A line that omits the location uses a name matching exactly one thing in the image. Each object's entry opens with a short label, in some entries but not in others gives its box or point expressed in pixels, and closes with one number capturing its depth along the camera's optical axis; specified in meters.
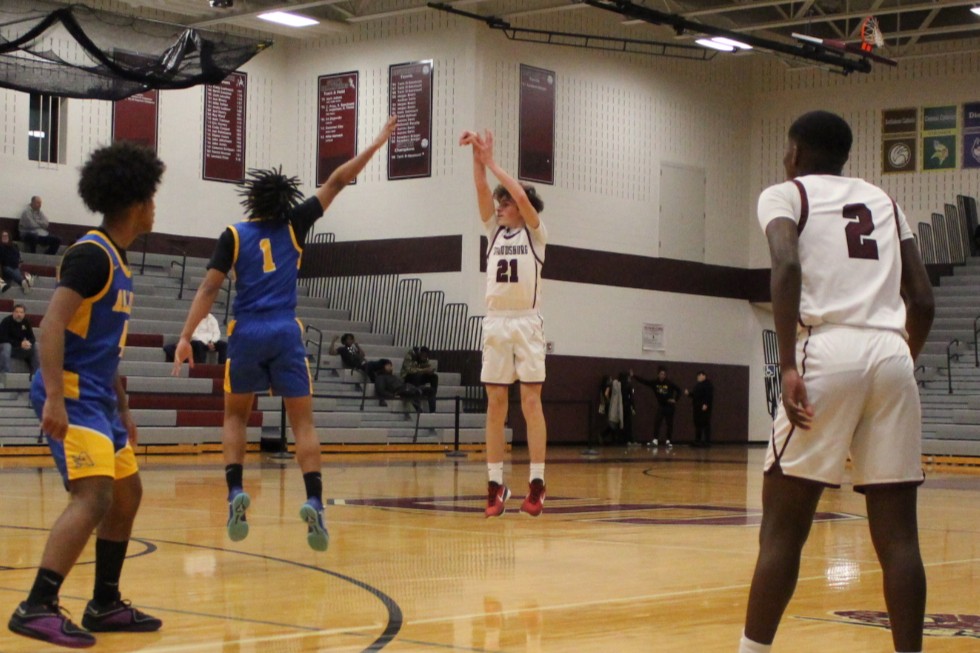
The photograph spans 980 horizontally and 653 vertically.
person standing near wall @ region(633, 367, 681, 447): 28.92
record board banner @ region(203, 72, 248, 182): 27.30
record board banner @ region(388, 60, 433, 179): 26.80
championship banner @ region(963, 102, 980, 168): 30.06
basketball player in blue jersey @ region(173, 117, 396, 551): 6.93
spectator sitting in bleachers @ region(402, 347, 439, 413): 24.39
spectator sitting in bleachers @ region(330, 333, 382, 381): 24.34
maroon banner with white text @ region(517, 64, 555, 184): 27.16
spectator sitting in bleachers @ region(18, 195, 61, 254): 23.81
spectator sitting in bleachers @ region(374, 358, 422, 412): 23.83
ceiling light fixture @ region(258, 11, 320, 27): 25.64
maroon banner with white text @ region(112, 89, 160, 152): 25.88
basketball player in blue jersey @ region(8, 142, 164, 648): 4.68
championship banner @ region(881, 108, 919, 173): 30.72
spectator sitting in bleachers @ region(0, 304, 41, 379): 19.56
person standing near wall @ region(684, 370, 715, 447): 30.08
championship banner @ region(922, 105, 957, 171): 30.38
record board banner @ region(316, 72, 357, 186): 27.72
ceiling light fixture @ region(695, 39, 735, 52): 27.09
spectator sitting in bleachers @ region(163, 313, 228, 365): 22.50
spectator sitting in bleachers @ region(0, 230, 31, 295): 21.92
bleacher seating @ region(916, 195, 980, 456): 24.64
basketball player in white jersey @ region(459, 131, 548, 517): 9.48
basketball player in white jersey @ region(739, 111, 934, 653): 4.00
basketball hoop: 22.87
